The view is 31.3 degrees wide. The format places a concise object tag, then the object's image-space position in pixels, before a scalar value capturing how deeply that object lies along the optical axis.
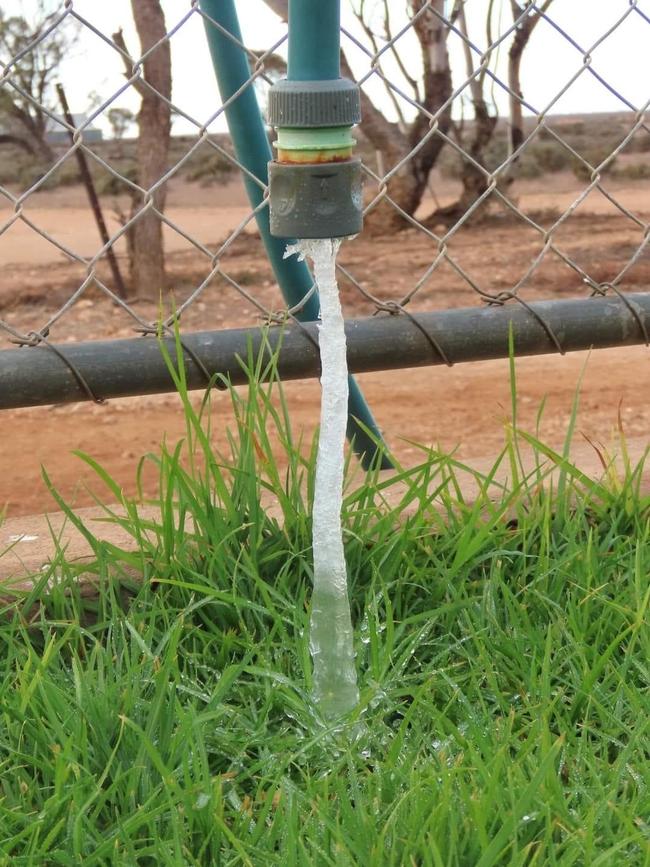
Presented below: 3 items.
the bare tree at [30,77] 7.71
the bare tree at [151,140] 5.14
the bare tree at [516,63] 7.91
